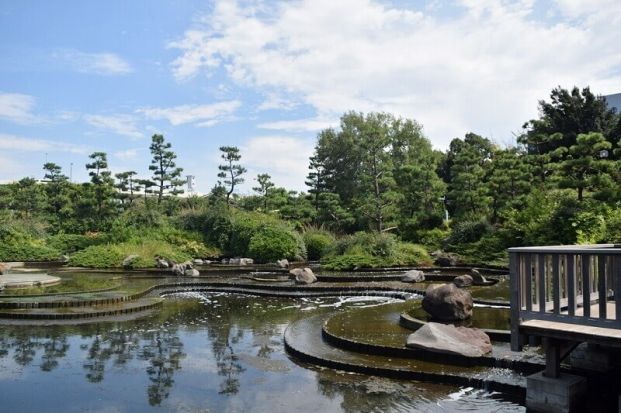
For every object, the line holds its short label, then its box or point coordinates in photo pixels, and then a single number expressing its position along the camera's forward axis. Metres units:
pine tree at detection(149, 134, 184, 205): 36.41
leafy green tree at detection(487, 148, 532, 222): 26.16
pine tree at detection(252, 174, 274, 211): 38.50
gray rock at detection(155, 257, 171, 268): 25.03
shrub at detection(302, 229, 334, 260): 28.47
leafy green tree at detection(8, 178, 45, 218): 38.53
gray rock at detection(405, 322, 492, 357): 8.09
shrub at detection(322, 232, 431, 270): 22.03
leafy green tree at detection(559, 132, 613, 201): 20.77
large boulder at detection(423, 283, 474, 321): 10.45
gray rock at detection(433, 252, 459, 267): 22.16
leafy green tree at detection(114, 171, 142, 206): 34.62
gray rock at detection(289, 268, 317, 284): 18.42
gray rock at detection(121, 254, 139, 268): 25.23
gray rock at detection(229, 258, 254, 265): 27.70
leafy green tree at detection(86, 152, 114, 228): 33.19
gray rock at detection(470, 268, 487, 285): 16.53
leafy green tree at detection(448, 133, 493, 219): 28.22
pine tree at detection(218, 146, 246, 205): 35.78
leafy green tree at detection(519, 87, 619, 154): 28.84
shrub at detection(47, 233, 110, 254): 29.88
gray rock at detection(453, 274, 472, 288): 16.12
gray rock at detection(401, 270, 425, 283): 18.16
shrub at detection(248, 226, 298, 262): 27.48
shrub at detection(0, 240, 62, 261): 27.30
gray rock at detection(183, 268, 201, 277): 22.25
